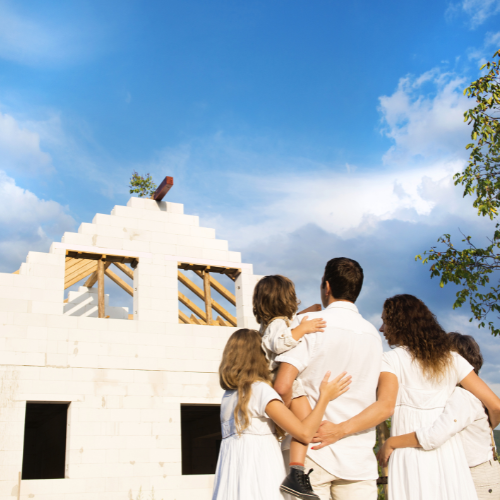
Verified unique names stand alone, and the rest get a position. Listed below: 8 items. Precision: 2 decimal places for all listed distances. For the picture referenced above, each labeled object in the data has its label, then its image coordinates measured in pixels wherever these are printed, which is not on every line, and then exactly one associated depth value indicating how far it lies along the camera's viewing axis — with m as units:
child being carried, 2.51
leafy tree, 8.61
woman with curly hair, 2.97
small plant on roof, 13.30
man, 2.62
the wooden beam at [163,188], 12.21
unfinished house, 9.34
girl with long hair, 2.66
